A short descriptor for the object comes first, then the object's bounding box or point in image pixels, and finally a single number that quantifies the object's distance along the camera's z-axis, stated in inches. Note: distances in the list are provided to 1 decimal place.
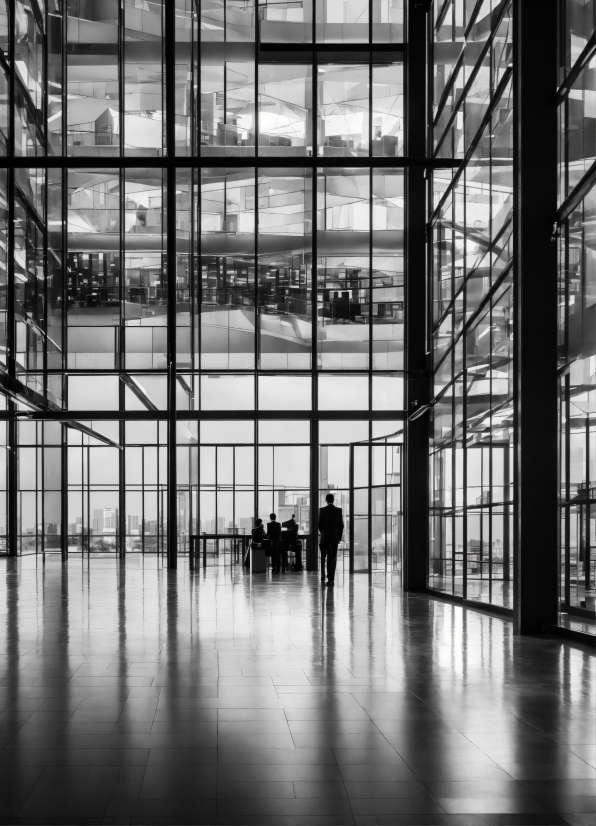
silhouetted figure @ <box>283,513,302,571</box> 890.7
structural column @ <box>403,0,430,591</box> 729.1
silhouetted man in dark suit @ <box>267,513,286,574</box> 866.1
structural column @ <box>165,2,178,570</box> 909.8
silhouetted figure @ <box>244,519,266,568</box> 869.0
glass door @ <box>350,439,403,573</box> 864.3
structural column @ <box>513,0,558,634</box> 413.1
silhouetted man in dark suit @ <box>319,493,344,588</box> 704.4
